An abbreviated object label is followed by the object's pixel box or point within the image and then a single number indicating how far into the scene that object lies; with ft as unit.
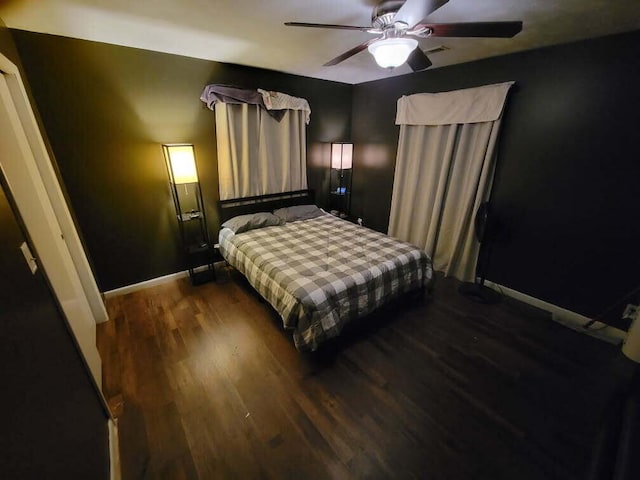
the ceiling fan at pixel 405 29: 4.11
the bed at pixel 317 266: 6.26
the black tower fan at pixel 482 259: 8.89
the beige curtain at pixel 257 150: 10.06
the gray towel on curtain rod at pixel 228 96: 9.21
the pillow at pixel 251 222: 9.91
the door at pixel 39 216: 4.71
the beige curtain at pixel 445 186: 9.20
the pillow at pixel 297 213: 11.34
